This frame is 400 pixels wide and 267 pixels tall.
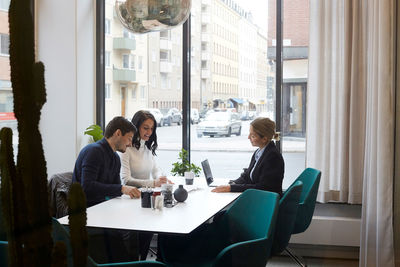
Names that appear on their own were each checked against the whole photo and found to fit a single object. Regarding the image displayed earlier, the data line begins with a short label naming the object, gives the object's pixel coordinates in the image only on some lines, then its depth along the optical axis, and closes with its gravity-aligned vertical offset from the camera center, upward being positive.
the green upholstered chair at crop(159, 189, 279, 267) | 2.83 -0.71
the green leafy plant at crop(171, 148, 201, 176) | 4.80 -0.50
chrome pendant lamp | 2.20 +0.46
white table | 2.70 -0.59
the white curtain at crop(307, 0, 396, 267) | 4.00 +0.05
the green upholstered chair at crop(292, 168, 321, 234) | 3.82 -0.71
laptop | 4.22 -0.52
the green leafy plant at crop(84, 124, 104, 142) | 4.70 -0.15
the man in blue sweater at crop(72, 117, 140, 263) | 3.31 -0.33
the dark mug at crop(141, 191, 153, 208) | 3.20 -0.53
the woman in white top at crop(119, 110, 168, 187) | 4.08 -0.31
